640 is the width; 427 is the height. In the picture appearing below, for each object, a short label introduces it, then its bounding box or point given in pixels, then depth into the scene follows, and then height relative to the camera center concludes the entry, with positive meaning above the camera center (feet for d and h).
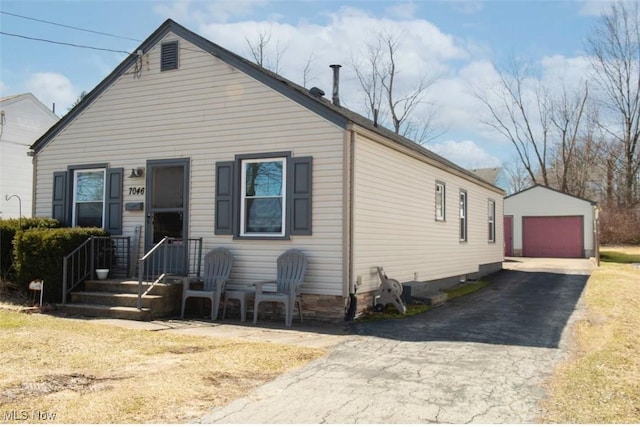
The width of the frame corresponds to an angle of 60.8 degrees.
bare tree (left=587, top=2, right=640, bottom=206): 117.50 +29.86
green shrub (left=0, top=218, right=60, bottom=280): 34.40 -0.45
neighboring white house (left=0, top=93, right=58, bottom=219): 71.82 +11.75
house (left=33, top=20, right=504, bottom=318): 29.86 +4.03
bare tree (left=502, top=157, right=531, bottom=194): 146.92 +18.49
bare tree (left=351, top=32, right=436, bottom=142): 106.32 +31.34
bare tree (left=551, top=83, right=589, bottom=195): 128.98 +23.31
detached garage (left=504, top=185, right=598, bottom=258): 88.43 +2.81
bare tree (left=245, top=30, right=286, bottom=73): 97.45 +33.42
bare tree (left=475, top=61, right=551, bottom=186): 133.18 +28.18
